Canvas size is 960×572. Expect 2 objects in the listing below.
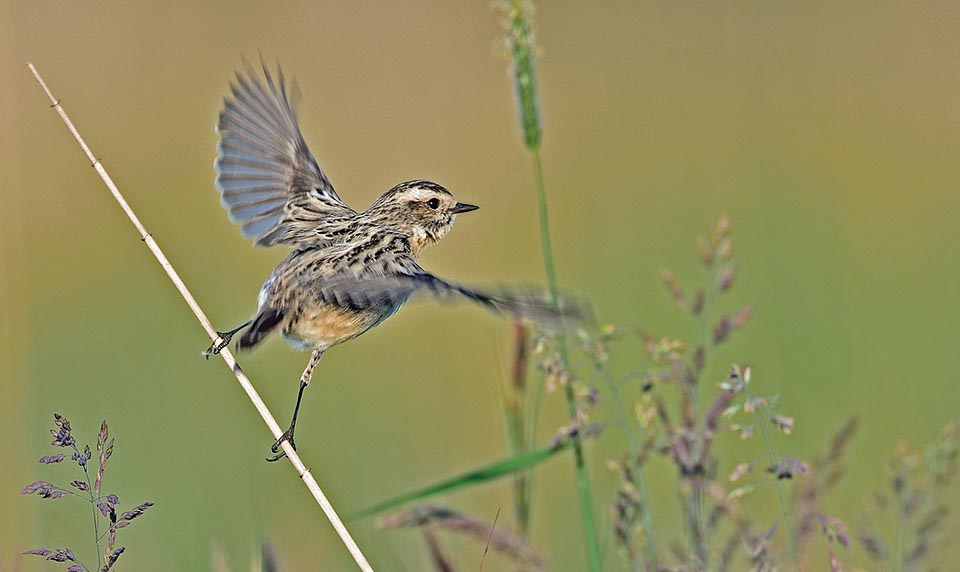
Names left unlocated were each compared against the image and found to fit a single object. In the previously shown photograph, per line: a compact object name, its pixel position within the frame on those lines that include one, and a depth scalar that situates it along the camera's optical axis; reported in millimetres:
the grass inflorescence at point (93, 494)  5572
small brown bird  5632
